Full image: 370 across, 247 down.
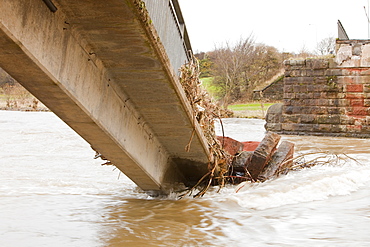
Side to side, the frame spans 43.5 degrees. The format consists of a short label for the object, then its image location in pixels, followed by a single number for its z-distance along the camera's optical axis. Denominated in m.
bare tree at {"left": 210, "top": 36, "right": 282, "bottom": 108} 46.34
